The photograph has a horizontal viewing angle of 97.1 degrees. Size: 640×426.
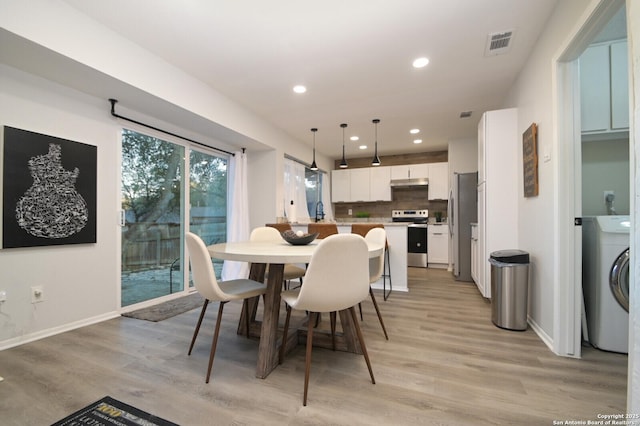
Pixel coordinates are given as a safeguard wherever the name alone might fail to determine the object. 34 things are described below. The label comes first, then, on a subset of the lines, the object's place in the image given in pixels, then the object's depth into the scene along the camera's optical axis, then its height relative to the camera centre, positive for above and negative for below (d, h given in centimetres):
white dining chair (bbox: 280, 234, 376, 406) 147 -34
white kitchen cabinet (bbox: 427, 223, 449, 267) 557 -61
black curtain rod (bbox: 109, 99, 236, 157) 283 +103
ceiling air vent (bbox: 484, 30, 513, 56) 241 +152
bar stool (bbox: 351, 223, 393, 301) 358 -38
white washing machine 195 -49
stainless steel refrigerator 434 -3
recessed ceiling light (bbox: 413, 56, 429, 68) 277 +152
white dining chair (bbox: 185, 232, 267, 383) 173 -42
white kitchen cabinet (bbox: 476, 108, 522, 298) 298 +37
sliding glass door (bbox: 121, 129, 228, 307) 314 +7
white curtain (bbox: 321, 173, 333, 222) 675 +41
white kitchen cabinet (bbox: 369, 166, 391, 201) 643 +72
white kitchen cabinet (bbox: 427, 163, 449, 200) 589 +70
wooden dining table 160 -55
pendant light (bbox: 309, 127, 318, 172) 478 +146
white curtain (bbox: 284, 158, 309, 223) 516 +44
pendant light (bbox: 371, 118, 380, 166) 443 +148
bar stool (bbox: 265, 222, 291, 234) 399 -16
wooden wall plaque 235 +47
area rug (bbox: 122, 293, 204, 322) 287 -102
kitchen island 384 -53
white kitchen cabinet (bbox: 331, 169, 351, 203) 684 +71
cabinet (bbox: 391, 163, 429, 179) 608 +95
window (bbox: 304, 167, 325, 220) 613 +54
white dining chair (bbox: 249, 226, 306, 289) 257 -23
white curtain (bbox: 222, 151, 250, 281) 444 +8
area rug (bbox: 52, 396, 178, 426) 134 -98
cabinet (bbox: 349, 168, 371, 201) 663 +72
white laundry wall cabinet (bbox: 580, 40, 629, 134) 218 +98
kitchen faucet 595 +9
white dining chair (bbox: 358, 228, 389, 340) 230 -39
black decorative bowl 212 -18
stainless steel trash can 244 -67
